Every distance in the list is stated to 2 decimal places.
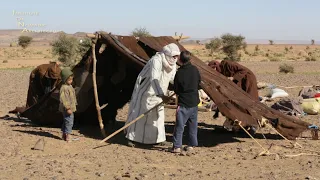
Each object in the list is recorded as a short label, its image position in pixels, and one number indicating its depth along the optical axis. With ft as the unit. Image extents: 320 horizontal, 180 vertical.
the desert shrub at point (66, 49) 126.21
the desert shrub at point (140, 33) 147.74
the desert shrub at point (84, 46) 111.96
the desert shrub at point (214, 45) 186.70
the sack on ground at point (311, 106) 42.55
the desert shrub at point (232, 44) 150.26
